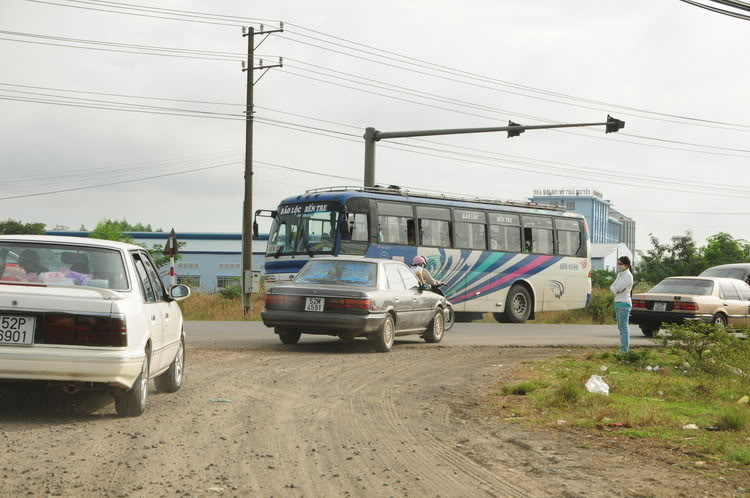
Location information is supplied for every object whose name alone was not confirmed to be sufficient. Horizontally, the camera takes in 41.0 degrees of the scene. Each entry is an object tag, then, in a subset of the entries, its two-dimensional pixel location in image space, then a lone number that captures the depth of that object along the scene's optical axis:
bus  27.08
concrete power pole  32.47
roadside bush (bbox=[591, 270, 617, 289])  74.20
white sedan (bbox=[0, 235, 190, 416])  7.84
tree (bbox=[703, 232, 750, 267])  69.69
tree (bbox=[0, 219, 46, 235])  92.49
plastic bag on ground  11.15
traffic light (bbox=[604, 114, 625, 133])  29.56
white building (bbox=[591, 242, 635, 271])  127.44
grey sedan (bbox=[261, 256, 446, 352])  15.88
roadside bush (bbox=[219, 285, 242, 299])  49.72
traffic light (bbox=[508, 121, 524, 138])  29.14
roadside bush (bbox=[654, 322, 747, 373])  13.43
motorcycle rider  21.34
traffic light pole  29.06
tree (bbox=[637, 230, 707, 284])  67.31
